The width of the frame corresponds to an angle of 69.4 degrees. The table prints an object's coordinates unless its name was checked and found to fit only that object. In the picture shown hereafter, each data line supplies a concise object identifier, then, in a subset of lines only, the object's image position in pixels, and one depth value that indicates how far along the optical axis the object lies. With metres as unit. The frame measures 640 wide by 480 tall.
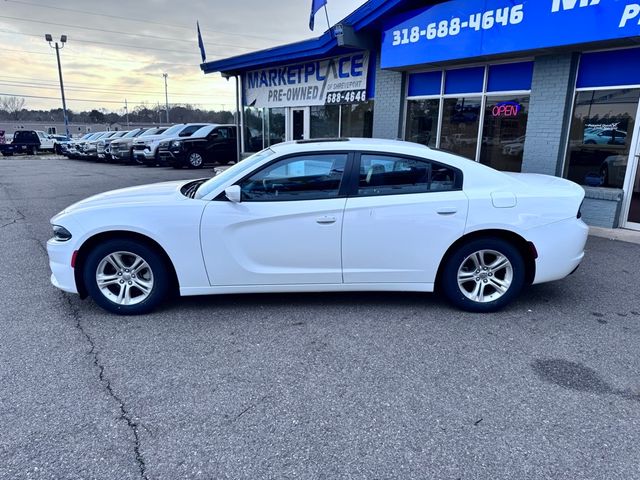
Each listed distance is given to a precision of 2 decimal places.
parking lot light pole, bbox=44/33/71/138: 41.67
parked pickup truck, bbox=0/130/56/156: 34.25
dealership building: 7.43
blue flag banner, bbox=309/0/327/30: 11.06
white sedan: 4.15
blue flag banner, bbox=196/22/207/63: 17.25
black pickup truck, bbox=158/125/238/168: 20.38
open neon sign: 9.05
